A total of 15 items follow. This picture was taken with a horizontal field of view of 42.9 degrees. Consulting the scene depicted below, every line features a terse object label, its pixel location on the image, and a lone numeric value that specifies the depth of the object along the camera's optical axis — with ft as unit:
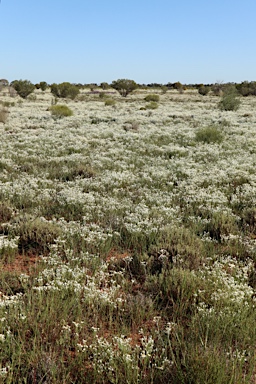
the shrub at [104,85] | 297.74
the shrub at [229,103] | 113.60
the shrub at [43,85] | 262.90
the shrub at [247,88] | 207.94
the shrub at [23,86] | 163.63
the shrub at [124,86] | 206.16
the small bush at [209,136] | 58.90
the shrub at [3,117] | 79.06
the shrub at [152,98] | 171.94
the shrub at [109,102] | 142.64
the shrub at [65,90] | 169.11
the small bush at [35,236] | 20.93
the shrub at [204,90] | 225.64
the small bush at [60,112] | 95.20
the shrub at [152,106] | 125.18
